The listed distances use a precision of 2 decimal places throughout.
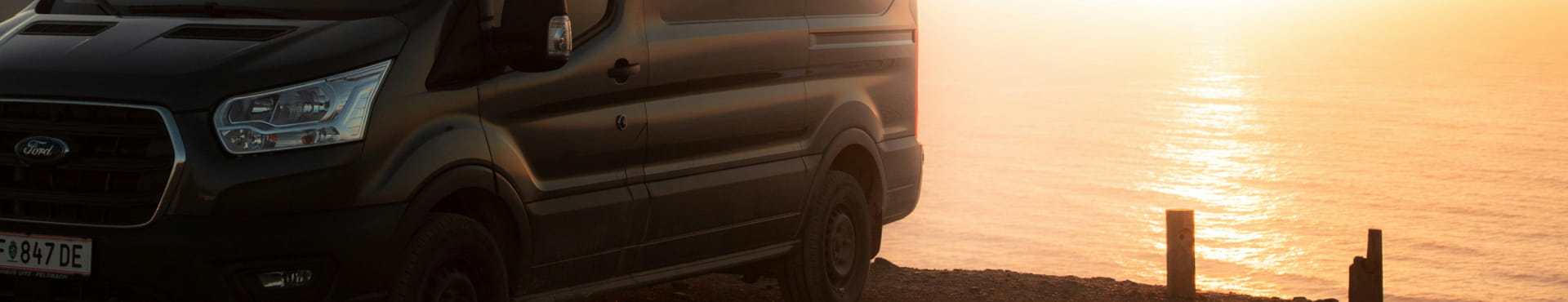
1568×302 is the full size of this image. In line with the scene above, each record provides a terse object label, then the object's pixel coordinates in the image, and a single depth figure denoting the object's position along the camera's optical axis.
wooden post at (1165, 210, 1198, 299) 10.25
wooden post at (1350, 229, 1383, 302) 10.06
